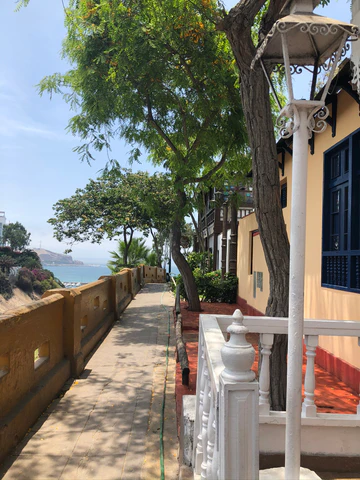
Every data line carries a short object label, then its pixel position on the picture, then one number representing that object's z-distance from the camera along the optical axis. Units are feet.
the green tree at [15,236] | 163.73
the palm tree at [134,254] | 99.86
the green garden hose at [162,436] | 12.10
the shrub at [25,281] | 88.76
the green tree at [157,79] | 28.99
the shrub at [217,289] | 48.03
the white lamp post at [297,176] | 6.86
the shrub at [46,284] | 93.91
